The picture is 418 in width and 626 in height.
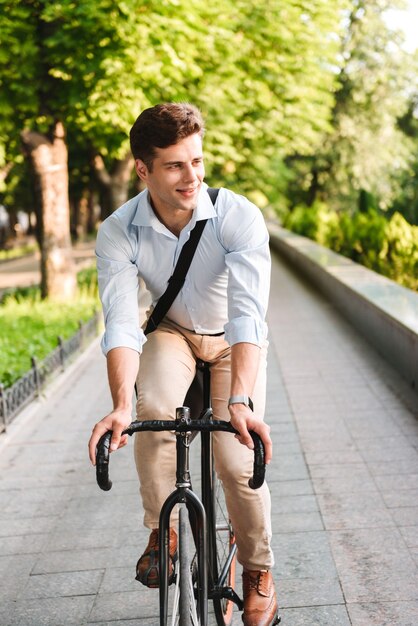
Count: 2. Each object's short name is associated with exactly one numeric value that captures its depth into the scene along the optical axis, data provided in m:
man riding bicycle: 3.04
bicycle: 2.77
